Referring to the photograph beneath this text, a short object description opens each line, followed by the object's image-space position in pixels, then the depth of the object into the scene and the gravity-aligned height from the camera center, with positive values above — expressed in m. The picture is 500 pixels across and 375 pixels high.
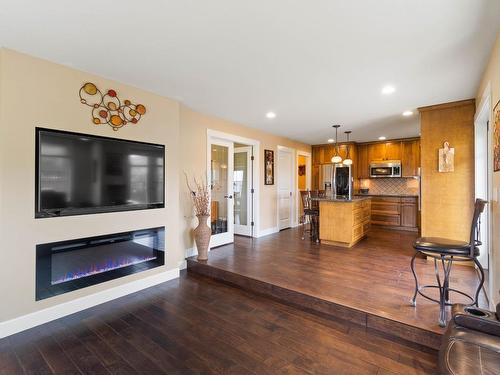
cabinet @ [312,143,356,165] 7.18 +1.09
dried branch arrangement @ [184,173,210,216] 4.03 -0.11
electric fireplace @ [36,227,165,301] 2.53 -0.80
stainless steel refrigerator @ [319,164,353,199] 7.14 +0.28
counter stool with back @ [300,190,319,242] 5.38 -0.49
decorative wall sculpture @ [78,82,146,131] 2.80 +0.97
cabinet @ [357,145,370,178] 7.28 +0.77
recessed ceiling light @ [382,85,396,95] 3.20 +1.29
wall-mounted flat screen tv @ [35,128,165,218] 2.51 +0.17
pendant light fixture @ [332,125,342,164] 5.45 +0.69
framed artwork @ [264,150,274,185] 5.91 +0.53
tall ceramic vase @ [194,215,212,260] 3.92 -0.73
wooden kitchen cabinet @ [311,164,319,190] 7.81 +0.35
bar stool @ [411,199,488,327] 2.13 -0.52
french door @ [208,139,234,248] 4.80 -0.05
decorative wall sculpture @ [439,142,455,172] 3.74 +0.47
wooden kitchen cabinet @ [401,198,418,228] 6.41 -0.60
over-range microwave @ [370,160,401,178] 6.81 +0.57
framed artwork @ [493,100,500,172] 2.11 +0.43
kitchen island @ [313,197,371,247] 4.69 -0.61
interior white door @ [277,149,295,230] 6.54 +0.04
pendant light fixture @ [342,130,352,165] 7.09 +1.02
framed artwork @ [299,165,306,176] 7.68 +0.59
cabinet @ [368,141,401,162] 6.83 +1.06
